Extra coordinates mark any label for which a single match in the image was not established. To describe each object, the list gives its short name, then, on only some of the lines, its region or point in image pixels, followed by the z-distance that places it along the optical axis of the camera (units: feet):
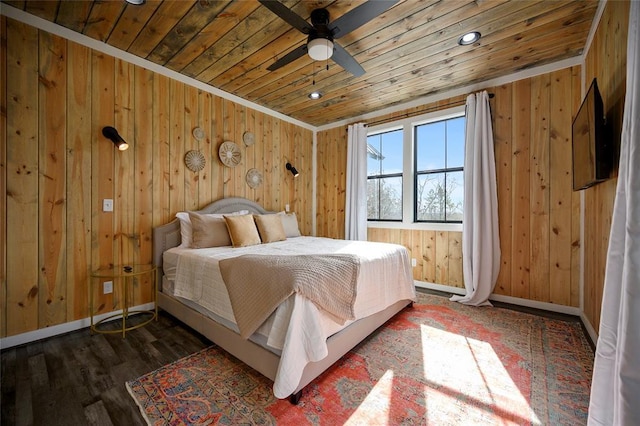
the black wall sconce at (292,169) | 14.57
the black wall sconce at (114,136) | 8.13
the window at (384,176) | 13.55
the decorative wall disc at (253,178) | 12.60
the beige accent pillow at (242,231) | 9.41
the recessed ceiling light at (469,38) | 7.64
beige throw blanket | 5.07
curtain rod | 11.27
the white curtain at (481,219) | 10.14
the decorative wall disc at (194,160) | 10.30
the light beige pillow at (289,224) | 12.61
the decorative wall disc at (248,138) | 12.35
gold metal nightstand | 7.44
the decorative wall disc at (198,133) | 10.50
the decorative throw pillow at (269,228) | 10.59
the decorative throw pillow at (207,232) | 9.09
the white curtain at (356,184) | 13.94
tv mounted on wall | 5.33
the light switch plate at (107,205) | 8.29
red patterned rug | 4.61
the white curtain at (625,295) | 3.13
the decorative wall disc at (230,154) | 11.40
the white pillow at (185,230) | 9.35
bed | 4.89
